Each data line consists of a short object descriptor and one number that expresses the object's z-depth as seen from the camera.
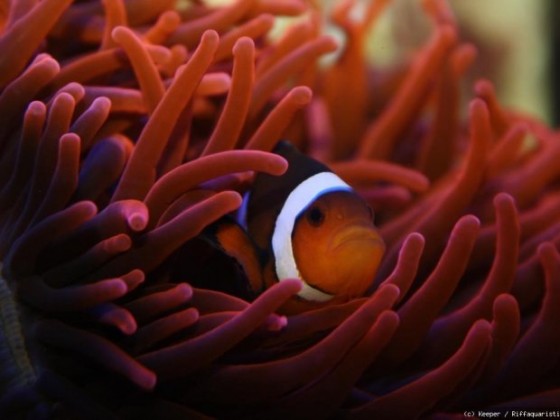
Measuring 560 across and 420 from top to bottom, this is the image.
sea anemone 0.20
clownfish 0.21
